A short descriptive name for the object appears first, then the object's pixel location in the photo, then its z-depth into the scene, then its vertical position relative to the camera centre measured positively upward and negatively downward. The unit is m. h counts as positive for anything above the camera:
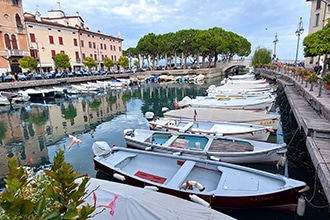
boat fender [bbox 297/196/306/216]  5.55 -3.75
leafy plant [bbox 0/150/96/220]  1.65 -1.06
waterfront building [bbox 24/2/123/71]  41.16 +7.14
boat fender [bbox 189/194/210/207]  5.34 -3.39
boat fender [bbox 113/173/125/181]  6.96 -3.52
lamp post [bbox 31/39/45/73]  40.72 +4.70
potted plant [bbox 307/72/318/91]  14.43 -0.97
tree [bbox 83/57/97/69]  46.97 +1.93
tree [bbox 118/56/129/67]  58.46 +2.38
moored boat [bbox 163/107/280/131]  12.52 -3.09
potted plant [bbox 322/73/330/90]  12.50 -0.99
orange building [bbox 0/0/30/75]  34.59 +6.32
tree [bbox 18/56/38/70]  33.94 +1.71
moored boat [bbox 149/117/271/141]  10.75 -3.34
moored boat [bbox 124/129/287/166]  8.55 -3.48
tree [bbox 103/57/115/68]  53.47 +2.05
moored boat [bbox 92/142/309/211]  5.80 -3.47
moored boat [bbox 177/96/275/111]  16.23 -2.93
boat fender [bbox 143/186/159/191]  5.88 -3.30
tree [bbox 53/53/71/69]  40.22 +2.21
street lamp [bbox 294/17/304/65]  30.14 +5.09
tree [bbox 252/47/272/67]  45.03 +1.95
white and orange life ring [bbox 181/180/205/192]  6.06 -3.39
